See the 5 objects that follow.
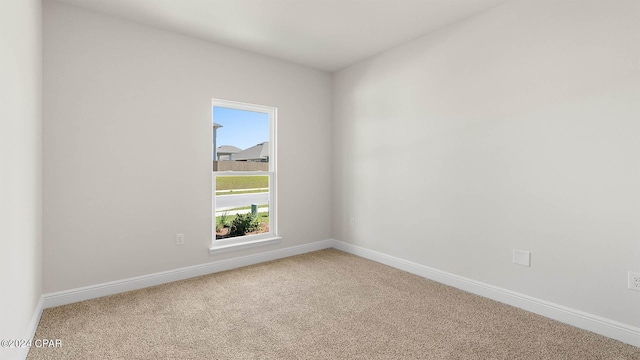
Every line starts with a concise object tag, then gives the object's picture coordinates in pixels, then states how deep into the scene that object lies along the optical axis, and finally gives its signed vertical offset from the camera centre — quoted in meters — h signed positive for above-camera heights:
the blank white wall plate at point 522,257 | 2.45 -0.65
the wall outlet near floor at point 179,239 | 3.14 -0.63
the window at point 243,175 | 3.50 +0.06
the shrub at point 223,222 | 3.55 -0.51
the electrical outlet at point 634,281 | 1.95 -0.66
